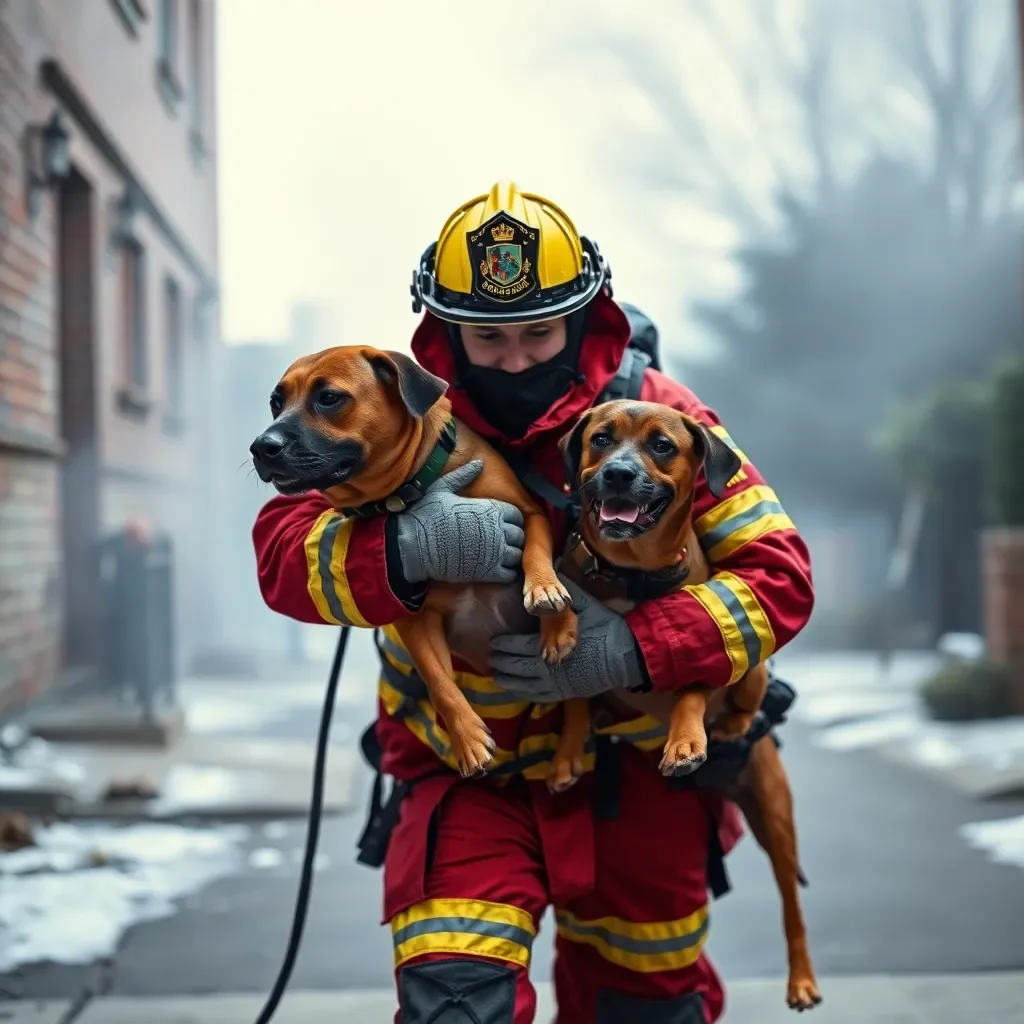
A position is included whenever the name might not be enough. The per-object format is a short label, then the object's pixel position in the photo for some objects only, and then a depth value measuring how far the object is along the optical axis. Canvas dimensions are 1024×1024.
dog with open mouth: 1.75
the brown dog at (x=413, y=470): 1.73
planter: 7.05
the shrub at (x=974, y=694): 6.98
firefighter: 1.82
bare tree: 15.95
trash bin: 6.54
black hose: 2.27
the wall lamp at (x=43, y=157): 5.64
